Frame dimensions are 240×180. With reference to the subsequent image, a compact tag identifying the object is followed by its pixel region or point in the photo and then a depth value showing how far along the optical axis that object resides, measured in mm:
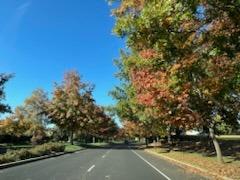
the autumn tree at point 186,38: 4879
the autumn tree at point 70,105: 29618
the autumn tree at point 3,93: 21067
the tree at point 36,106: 38685
